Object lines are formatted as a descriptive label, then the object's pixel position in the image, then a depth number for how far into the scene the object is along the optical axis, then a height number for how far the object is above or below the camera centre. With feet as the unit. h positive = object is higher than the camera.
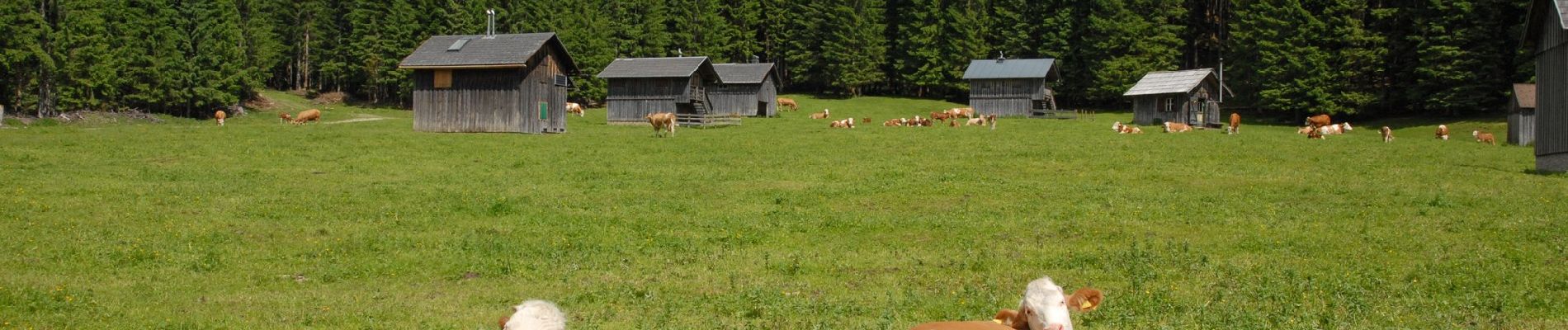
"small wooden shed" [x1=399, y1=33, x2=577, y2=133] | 135.23 +5.36
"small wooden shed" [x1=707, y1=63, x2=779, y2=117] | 220.43 +8.15
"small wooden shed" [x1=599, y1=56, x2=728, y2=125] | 186.60 +7.20
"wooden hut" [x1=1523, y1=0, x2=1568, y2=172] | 84.00 +4.81
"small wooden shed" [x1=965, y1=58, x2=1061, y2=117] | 222.07 +10.16
